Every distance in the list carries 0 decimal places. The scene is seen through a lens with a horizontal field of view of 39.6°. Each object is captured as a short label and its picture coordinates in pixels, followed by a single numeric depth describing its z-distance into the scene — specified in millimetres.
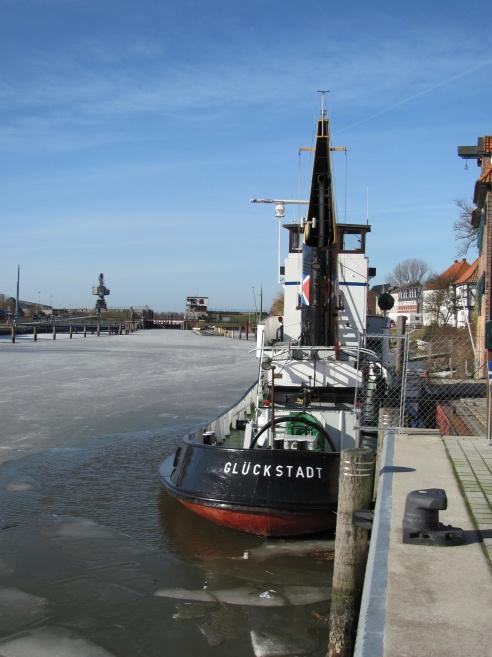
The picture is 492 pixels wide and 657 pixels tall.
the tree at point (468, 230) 36625
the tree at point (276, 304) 63631
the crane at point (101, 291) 151250
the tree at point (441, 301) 50375
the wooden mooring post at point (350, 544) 6664
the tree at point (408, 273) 102000
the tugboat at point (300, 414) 9516
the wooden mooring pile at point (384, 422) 9295
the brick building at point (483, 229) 24984
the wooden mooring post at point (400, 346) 16500
